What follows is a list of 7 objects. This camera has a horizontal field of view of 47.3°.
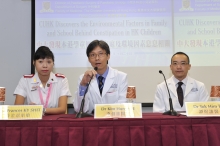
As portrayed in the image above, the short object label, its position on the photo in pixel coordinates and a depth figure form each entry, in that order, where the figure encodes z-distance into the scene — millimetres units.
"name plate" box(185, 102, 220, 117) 1472
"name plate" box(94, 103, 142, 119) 1469
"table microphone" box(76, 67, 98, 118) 1574
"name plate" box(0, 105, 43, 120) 1456
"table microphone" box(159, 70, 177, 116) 1595
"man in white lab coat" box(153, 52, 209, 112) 2291
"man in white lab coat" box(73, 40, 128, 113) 2068
